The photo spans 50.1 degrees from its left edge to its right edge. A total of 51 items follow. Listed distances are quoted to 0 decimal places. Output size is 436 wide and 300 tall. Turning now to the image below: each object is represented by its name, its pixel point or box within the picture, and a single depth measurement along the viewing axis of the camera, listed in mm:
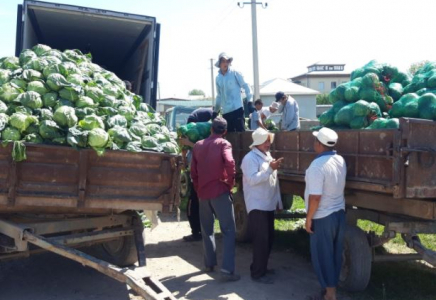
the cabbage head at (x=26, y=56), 5438
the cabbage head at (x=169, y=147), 4680
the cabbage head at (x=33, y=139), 4250
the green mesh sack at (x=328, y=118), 5500
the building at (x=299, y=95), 34531
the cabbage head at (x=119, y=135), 4457
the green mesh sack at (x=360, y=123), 5047
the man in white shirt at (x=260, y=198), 5168
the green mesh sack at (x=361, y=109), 5062
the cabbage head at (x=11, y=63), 5344
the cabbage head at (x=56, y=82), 4828
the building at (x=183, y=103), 34031
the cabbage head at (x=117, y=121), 4641
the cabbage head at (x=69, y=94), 4770
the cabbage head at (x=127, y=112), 4902
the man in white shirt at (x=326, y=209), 4414
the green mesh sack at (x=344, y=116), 5168
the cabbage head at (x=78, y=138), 4250
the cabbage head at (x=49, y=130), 4309
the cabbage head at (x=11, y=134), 4157
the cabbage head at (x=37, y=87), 4766
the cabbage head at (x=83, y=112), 4593
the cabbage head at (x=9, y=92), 4660
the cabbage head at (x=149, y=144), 4621
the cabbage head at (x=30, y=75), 4938
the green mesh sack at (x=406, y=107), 4724
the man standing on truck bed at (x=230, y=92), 6840
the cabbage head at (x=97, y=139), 4249
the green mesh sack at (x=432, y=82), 5113
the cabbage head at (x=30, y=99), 4574
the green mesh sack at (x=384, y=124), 4613
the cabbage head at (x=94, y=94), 4918
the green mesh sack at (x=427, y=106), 4508
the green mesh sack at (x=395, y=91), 5574
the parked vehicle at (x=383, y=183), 3961
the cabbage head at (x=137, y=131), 4673
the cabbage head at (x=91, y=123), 4379
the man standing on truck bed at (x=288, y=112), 7930
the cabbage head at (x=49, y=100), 4715
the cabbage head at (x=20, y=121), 4273
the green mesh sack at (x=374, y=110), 5090
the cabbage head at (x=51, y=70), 5016
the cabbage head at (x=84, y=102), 4734
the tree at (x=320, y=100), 42047
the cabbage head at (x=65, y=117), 4410
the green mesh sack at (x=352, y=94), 5410
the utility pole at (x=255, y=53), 17953
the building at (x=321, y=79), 64750
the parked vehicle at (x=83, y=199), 4164
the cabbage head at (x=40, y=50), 5699
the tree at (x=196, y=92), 94262
